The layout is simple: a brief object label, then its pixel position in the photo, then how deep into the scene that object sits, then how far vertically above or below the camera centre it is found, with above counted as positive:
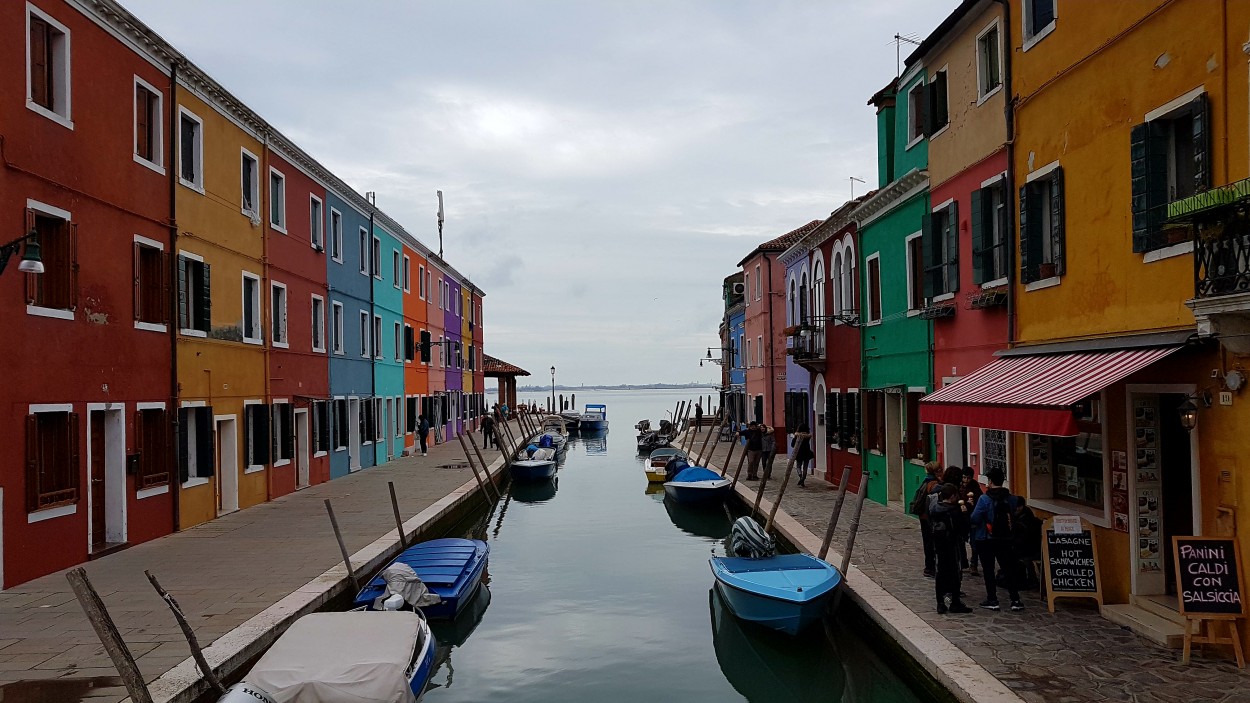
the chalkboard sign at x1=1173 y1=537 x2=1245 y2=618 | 7.90 -1.89
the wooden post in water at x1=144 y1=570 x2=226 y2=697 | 8.31 -2.57
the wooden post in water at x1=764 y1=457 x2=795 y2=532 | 16.97 -2.71
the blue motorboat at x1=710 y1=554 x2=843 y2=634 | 11.17 -2.82
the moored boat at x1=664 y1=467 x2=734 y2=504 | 23.44 -3.08
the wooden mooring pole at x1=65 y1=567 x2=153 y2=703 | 7.16 -2.04
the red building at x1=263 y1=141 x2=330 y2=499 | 22.12 +1.32
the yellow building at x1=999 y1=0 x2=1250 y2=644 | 8.23 +0.88
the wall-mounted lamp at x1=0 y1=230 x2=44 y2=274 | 10.01 +1.31
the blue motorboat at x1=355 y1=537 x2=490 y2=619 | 12.41 -2.96
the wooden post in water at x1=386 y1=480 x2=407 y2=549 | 15.48 -2.68
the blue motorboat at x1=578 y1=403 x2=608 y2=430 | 65.69 -3.73
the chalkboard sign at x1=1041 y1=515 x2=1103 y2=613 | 9.97 -2.19
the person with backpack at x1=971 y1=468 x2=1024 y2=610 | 10.34 -1.95
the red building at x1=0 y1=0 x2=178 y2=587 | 12.12 +1.20
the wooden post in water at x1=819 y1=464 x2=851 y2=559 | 12.72 -2.19
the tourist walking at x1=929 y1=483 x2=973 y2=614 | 10.11 -2.07
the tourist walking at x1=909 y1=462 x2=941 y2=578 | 11.84 -1.91
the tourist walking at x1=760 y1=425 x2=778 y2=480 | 22.02 -2.17
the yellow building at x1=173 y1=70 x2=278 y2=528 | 17.25 +1.51
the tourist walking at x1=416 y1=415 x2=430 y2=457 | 37.47 -2.41
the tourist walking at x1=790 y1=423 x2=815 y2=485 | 23.14 -2.19
